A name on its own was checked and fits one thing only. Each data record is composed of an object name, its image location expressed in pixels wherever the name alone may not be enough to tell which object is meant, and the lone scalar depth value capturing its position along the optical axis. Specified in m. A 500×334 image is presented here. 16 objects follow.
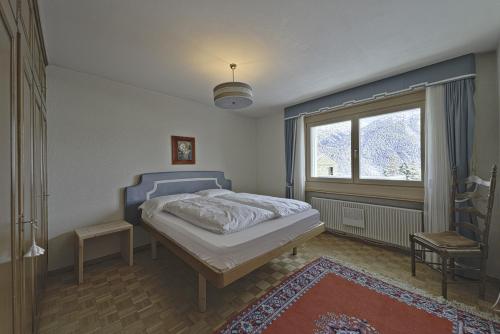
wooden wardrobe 0.72
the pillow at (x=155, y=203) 2.70
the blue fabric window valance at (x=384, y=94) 2.33
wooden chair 1.88
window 2.82
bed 1.65
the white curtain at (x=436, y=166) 2.41
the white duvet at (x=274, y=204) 2.41
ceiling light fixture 2.04
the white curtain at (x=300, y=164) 3.93
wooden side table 2.20
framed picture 3.49
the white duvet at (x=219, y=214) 1.92
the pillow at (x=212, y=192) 3.35
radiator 2.72
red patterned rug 1.56
